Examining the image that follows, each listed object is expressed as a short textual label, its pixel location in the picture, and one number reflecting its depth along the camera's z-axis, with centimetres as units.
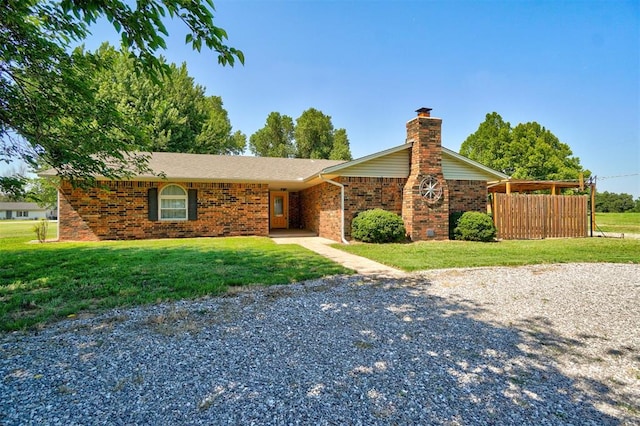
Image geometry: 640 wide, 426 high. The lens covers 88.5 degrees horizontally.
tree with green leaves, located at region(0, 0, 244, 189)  404
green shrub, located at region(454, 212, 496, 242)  1191
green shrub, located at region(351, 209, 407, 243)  1119
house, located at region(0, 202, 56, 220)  5872
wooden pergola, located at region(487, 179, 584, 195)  1485
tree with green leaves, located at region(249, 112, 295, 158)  3806
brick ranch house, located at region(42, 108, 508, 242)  1206
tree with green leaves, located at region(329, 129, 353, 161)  3650
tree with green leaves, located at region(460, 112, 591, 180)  3087
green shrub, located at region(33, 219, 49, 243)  1173
